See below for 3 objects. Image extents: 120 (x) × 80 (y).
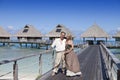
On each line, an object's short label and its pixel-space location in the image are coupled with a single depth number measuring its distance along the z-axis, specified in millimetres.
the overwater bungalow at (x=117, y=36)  21506
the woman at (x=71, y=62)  3501
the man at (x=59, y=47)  3561
